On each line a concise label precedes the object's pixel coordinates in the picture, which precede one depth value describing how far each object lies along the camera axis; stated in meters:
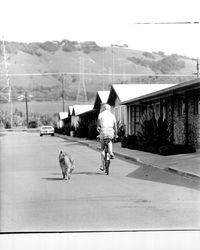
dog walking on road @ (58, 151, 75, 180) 10.79
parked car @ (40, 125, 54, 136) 23.77
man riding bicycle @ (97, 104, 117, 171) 11.54
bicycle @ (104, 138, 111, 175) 12.11
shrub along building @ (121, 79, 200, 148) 19.72
